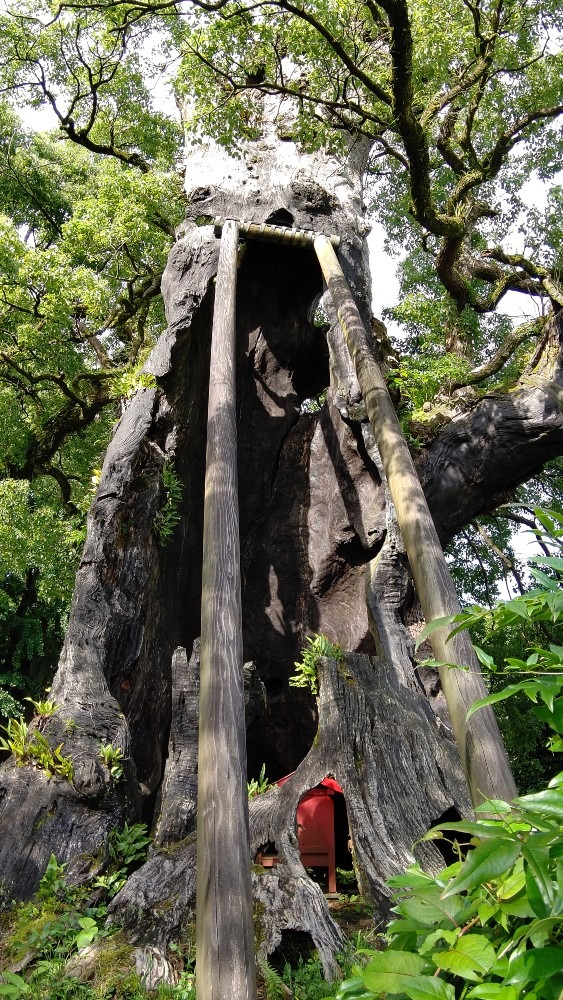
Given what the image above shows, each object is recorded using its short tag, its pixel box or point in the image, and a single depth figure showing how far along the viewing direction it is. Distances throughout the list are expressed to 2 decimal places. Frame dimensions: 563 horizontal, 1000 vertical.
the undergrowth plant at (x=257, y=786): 5.34
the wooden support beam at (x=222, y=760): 2.43
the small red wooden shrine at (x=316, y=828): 5.16
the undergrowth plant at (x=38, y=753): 4.06
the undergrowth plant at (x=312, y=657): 5.82
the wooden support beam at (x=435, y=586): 3.04
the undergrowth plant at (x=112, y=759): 4.16
